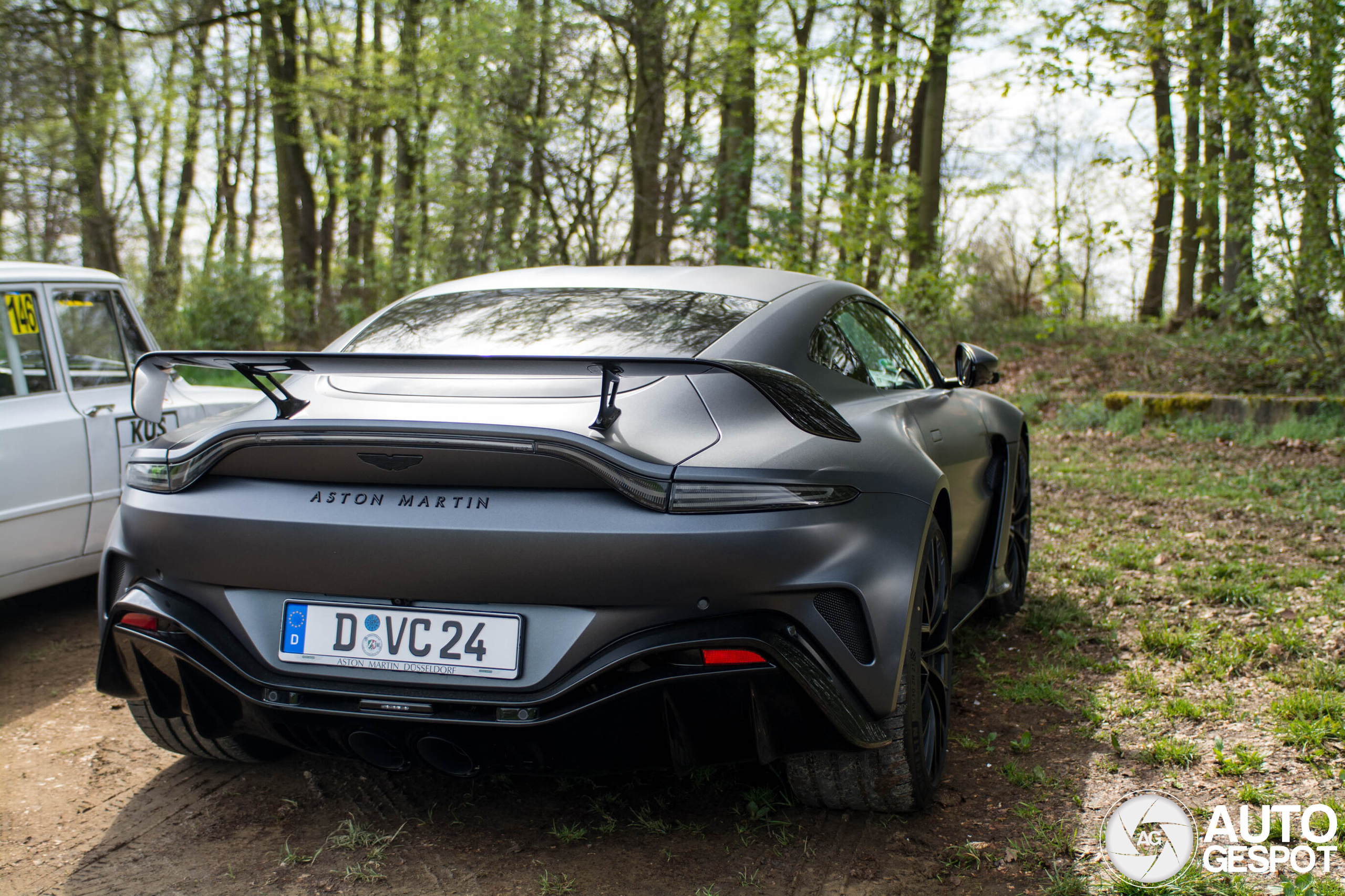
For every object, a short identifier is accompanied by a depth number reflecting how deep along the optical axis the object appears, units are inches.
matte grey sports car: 77.9
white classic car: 155.4
